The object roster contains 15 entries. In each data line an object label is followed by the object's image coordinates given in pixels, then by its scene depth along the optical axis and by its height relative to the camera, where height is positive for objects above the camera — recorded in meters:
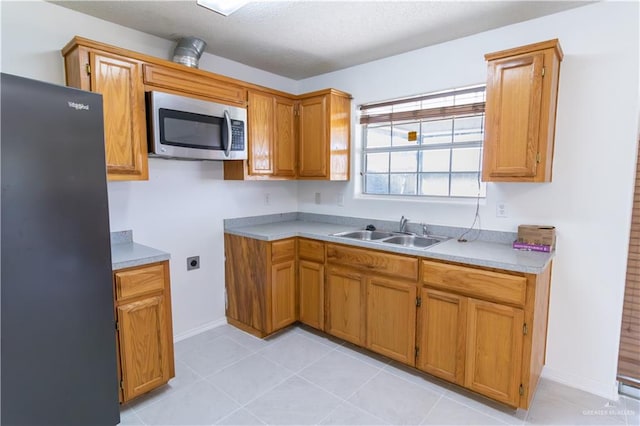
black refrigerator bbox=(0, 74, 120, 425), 1.29 -0.32
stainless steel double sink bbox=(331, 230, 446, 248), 2.75 -0.45
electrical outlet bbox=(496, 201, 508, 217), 2.46 -0.17
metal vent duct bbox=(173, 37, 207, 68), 2.54 +1.02
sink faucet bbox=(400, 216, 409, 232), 2.95 -0.33
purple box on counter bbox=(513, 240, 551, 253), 2.17 -0.40
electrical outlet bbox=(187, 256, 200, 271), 2.93 -0.68
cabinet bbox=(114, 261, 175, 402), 1.94 -0.87
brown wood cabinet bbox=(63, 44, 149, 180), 2.00 +0.54
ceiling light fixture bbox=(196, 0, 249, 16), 1.90 +1.03
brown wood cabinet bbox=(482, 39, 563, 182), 2.01 +0.46
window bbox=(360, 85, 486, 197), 2.68 +0.36
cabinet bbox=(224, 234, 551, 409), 1.94 -0.87
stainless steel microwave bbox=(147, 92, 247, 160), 2.27 +0.42
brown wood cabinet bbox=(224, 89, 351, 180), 3.00 +0.45
